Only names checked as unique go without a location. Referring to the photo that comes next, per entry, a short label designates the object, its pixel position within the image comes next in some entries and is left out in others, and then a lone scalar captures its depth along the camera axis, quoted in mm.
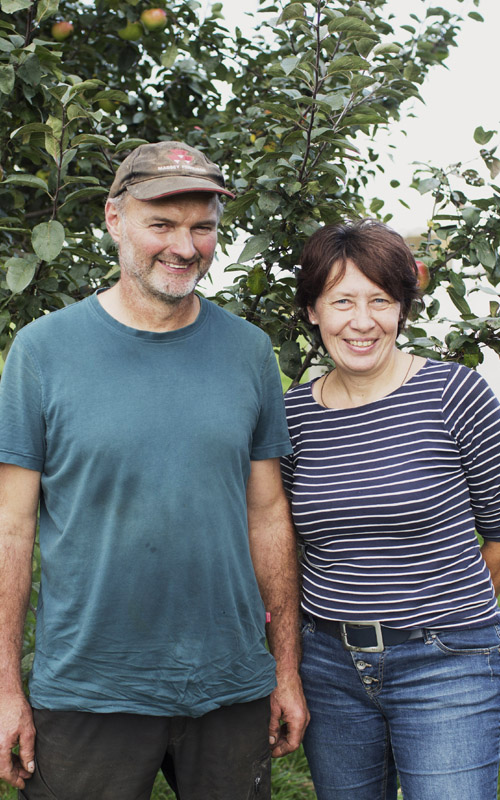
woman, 1706
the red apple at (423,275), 2217
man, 1611
